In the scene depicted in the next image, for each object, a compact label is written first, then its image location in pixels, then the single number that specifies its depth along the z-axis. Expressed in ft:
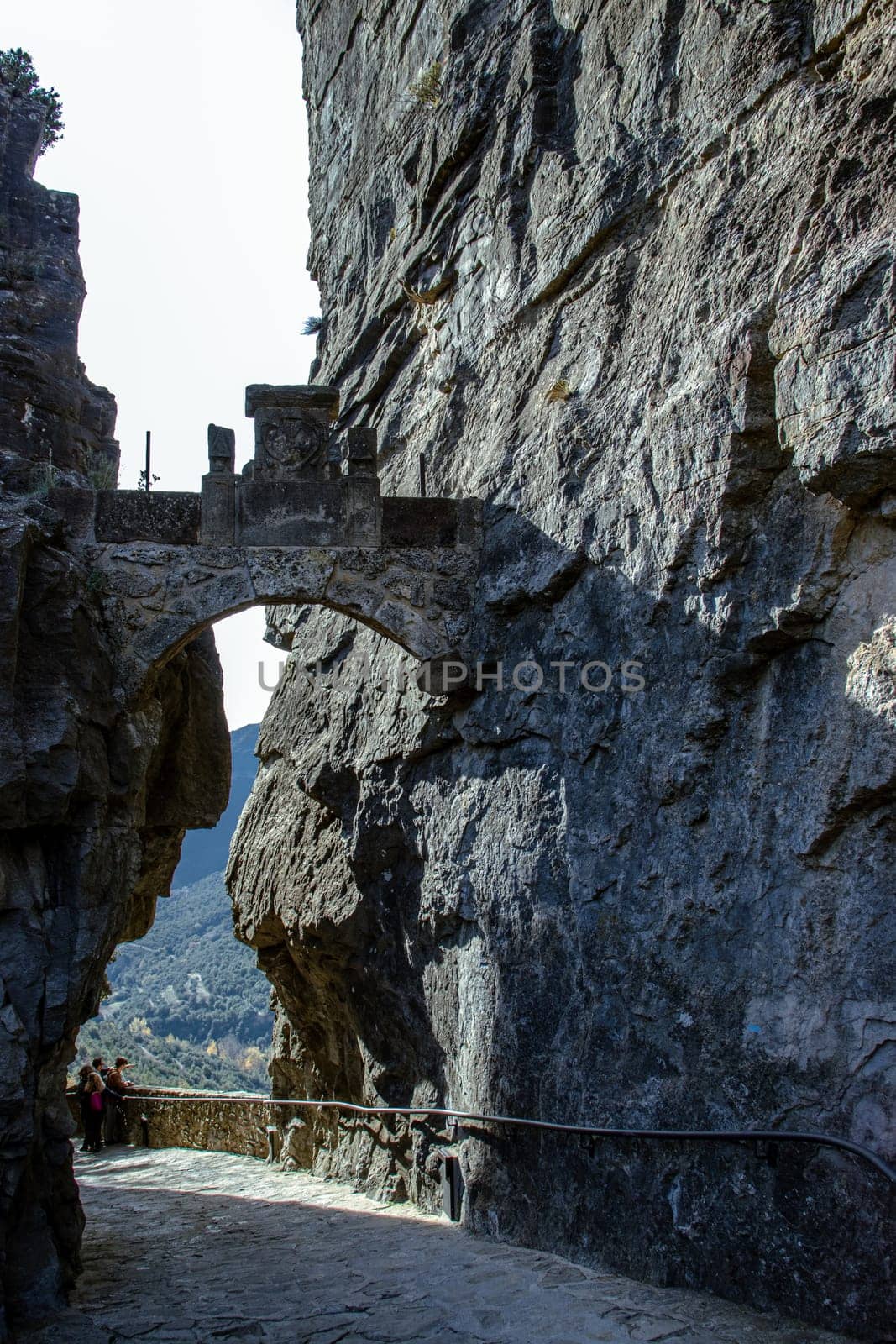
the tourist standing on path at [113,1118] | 44.60
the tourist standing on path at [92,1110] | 43.16
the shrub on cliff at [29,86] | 40.50
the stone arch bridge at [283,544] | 25.77
